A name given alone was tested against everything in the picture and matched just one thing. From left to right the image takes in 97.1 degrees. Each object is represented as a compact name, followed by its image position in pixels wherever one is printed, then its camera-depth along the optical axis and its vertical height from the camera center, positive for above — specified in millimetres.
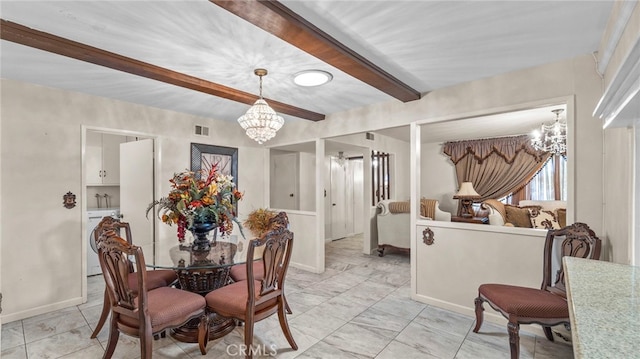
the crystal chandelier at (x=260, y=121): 2564 +552
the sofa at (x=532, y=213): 4531 -547
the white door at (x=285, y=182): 6641 -38
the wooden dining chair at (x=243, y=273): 2699 -905
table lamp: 5672 -328
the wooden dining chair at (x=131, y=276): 2430 -896
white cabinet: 4574 +356
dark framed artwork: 4207 +349
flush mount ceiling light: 2627 +991
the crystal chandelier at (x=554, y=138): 4154 +715
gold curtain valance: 5805 +722
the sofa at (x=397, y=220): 5000 -717
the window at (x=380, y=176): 6117 +102
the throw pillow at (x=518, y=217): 4867 -632
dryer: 3982 -880
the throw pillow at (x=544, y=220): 4520 -640
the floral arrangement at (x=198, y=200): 2439 -179
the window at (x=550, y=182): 5559 -22
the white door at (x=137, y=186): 3877 -85
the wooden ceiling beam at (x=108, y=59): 1874 +954
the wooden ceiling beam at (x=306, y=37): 1520 +924
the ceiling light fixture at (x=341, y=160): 6931 +534
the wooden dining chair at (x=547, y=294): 1922 -849
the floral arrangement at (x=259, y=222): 4094 -610
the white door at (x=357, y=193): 7684 -343
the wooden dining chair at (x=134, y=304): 1764 -866
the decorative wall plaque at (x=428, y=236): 3148 -629
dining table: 2279 -853
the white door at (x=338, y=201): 6926 -511
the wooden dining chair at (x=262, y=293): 1973 -870
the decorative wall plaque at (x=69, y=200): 3068 -221
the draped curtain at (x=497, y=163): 5811 +388
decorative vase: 2574 -514
